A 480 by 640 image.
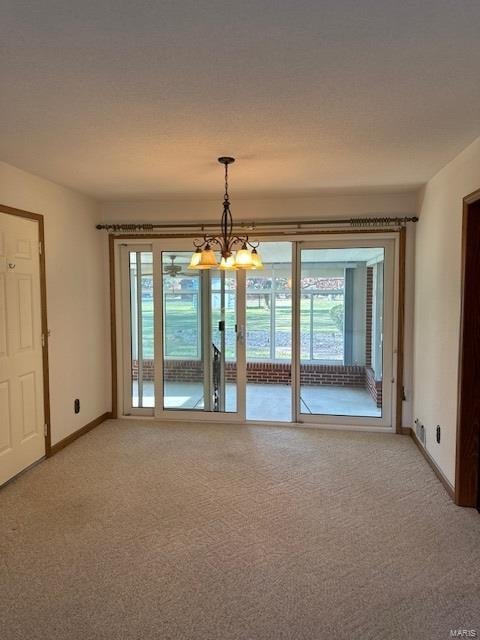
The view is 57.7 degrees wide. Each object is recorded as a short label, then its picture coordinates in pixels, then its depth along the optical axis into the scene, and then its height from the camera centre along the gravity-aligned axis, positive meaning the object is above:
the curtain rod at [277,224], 4.38 +0.82
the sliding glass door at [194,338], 4.85 -0.40
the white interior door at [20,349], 3.29 -0.36
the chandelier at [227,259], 3.02 +0.31
